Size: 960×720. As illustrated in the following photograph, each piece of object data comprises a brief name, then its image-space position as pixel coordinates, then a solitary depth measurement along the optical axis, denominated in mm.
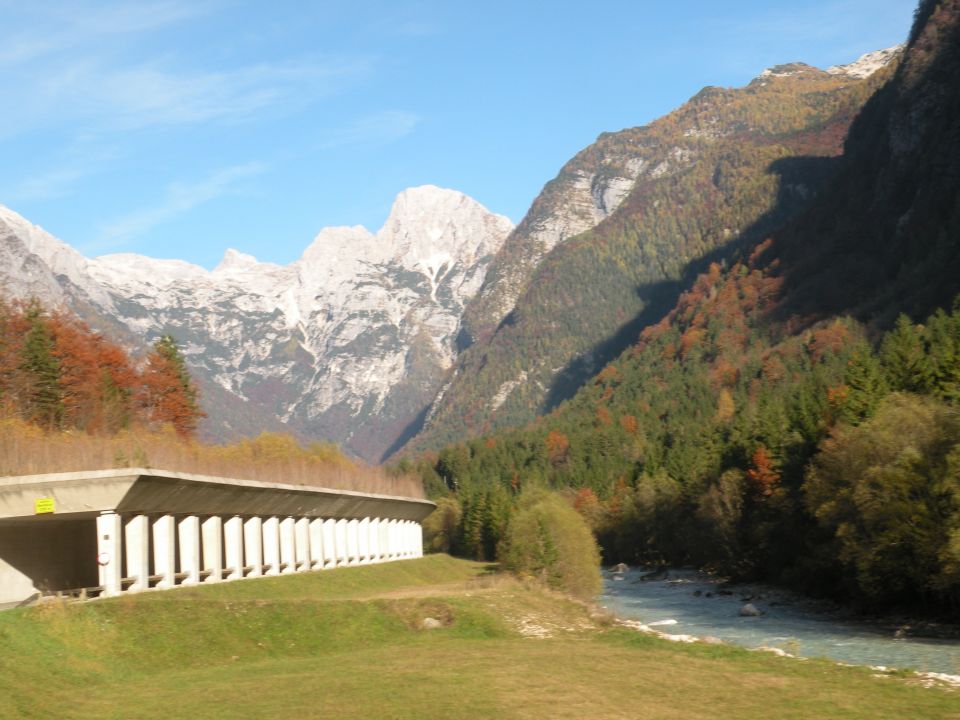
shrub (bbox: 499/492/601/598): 70312
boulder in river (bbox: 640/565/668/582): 111312
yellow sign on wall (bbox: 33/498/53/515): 48094
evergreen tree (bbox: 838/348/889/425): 78562
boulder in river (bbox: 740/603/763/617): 68431
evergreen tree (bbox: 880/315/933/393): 80188
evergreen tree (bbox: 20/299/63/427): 99000
